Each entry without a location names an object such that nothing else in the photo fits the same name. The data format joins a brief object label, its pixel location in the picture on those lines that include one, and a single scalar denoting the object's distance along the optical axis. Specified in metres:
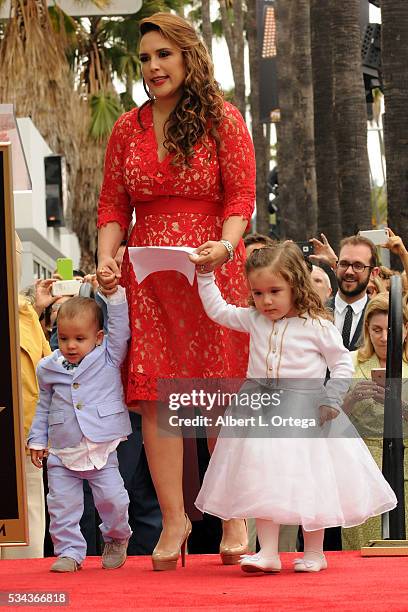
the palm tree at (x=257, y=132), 32.09
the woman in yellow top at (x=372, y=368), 7.36
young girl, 5.57
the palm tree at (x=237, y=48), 36.12
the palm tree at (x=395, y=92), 13.18
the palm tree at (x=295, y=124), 22.97
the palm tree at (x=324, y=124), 18.09
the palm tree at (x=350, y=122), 15.95
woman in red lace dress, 6.01
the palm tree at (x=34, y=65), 28.75
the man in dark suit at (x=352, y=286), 8.39
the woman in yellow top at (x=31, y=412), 7.45
